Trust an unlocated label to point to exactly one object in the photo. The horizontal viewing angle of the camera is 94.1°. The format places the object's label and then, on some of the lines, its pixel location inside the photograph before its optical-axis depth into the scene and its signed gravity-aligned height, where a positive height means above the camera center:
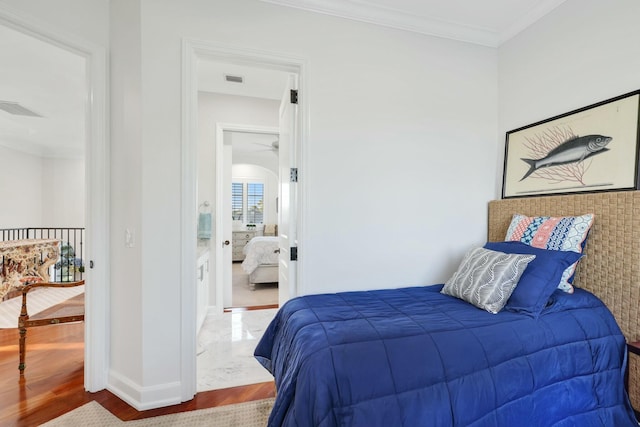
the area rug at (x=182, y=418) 1.69 -1.22
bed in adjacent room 4.95 -0.90
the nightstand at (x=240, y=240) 8.50 -0.87
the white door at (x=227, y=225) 3.75 -0.19
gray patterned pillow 1.55 -0.37
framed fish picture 1.69 +0.40
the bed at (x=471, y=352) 1.08 -0.60
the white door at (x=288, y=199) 2.12 +0.09
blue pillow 1.51 -0.35
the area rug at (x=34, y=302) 3.40 -1.30
